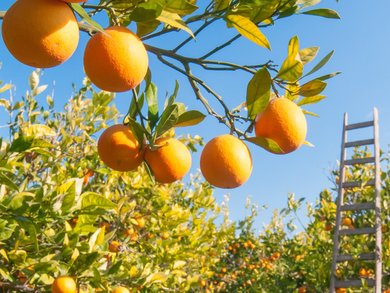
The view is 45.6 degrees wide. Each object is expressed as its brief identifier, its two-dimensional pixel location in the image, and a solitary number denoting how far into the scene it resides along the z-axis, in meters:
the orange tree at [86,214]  1.52
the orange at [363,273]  4.89
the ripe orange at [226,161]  0.88
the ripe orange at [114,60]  0.70
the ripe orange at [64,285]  1.47
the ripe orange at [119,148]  0.90
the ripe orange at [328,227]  5.76
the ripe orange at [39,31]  0.64
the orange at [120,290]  1.68
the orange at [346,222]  5.52
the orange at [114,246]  2.82
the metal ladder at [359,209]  4.66
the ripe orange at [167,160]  0.93
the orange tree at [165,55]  0.65
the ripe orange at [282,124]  0.87
